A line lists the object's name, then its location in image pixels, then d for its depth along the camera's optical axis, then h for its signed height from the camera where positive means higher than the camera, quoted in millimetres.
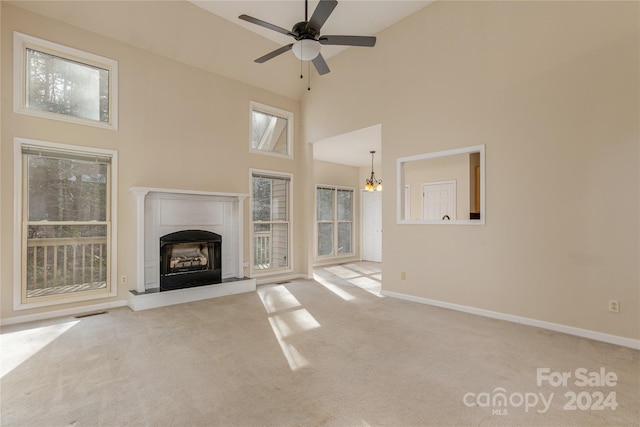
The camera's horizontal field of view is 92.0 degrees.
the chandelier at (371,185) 7449 +692
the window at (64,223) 3770 -117
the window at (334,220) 8562 -186
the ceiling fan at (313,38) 2948 +1841
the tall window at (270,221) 6020 -143
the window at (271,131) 6027 +1692
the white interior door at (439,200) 6988 +327
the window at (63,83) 3723 +1707
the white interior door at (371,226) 9055 -368
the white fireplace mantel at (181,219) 4406 -93
